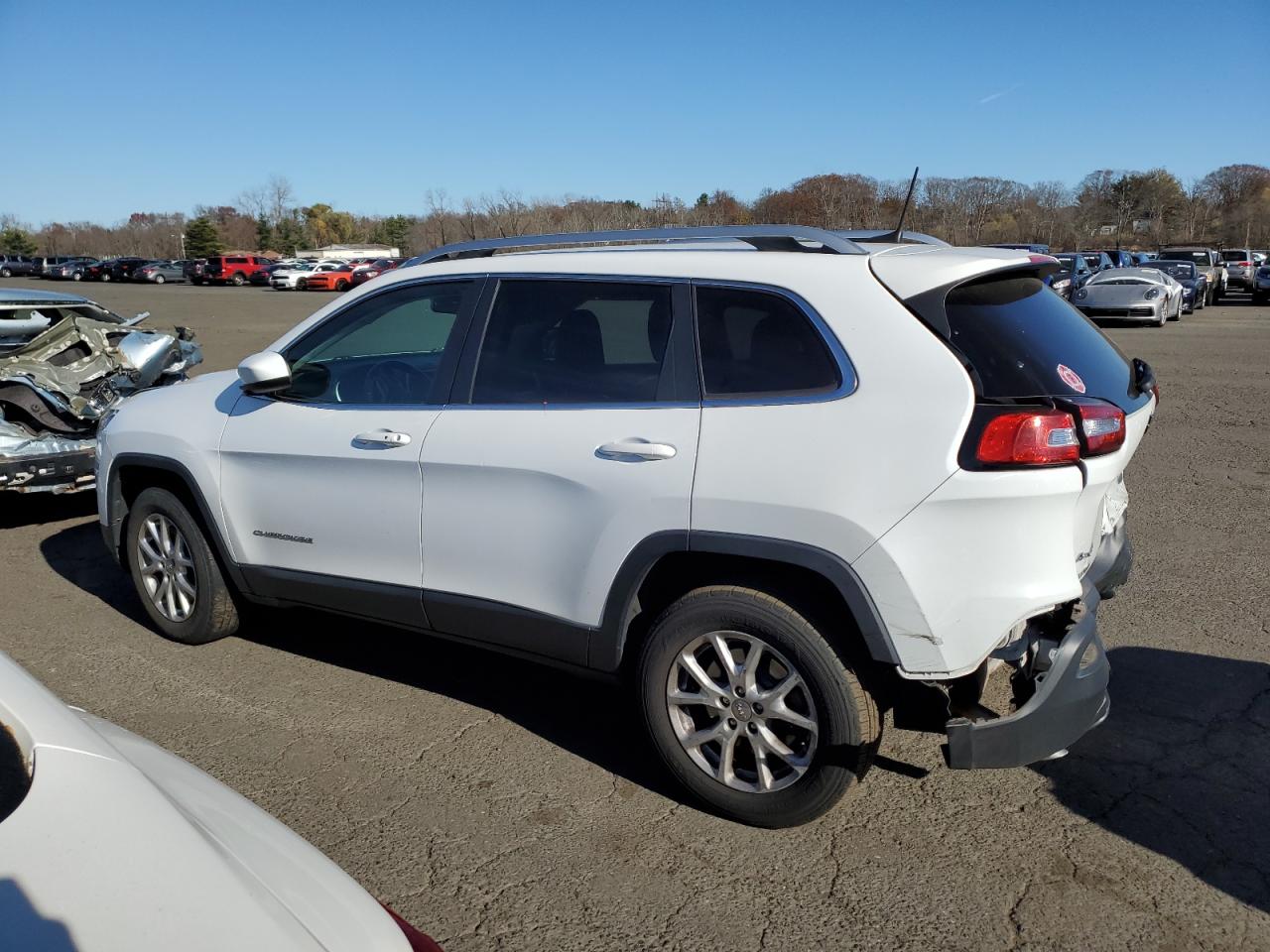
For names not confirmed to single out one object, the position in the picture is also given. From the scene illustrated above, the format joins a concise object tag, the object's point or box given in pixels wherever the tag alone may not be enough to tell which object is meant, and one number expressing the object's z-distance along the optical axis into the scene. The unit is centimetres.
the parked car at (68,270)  6244
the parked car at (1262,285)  3328
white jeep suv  305
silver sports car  2395
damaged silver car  707
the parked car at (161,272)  5941
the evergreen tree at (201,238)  9519
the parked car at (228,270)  5684
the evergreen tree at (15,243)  10831
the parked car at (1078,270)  2558
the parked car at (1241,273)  3594
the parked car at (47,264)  6444
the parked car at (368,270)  5219
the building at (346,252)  7469
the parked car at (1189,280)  2898
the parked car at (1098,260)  3221
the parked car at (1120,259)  3406
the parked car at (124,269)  6028
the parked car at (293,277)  5153
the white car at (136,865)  165
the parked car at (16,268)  6456
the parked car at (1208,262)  3409
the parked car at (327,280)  5134
